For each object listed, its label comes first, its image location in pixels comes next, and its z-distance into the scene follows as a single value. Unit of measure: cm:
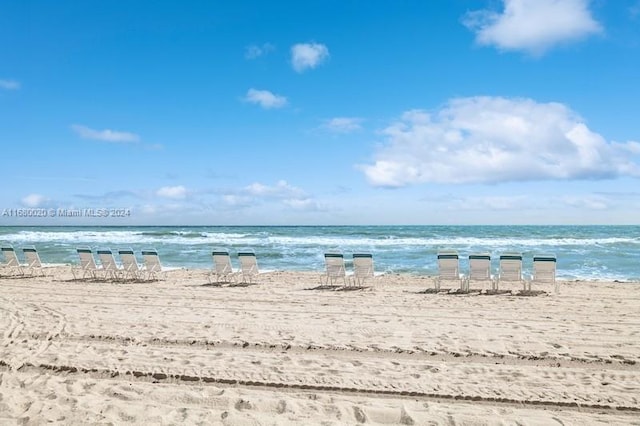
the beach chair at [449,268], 1119
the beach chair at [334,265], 1184
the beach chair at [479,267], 1096
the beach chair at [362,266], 1181
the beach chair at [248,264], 1244
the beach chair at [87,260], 1354
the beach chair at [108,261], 1335
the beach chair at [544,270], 1079
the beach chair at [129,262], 1307
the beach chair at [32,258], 1403
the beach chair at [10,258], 1427
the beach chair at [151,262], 1318
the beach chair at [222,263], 1257
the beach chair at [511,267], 1101
